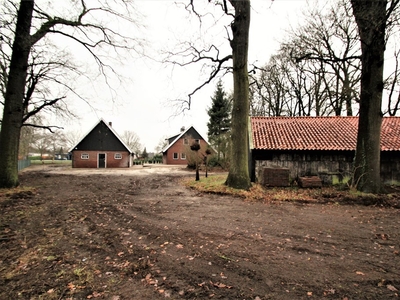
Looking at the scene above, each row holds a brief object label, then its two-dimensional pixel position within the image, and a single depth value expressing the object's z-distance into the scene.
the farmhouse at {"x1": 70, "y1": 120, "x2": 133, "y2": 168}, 29.88
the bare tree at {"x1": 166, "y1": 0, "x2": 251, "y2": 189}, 10.85
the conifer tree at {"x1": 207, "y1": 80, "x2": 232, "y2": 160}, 34.84
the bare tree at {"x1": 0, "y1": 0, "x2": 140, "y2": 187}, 9.48
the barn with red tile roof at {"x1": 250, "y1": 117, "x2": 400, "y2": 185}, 12.21
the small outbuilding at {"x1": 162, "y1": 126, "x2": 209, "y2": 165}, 36.47
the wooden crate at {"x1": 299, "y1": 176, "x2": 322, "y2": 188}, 11.62
